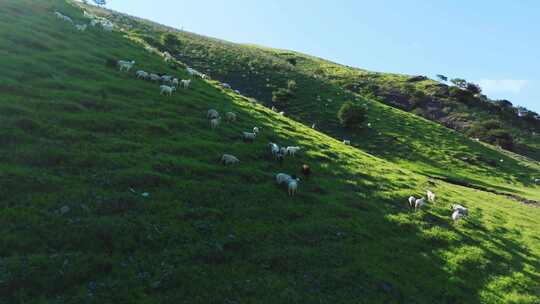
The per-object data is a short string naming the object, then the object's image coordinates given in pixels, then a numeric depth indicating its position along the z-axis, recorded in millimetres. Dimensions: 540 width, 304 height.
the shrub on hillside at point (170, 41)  74812
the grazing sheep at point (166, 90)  30541
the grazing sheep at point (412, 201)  24675
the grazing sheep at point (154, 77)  33000
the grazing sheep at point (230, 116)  30891
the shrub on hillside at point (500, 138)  82688
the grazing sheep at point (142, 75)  32625
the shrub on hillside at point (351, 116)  58688
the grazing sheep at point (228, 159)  21766
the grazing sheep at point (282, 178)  21297
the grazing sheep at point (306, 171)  24391
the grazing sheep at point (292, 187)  20609
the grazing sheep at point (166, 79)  33872
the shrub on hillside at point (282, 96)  64500
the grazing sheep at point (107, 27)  46766
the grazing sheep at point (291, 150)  27297
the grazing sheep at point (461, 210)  25594
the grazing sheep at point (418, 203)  24344
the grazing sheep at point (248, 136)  26828
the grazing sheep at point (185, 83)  35500
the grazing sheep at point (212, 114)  28969
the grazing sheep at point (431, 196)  27730
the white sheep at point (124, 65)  32844
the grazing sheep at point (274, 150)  25656
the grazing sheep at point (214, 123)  27125
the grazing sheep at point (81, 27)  40250
